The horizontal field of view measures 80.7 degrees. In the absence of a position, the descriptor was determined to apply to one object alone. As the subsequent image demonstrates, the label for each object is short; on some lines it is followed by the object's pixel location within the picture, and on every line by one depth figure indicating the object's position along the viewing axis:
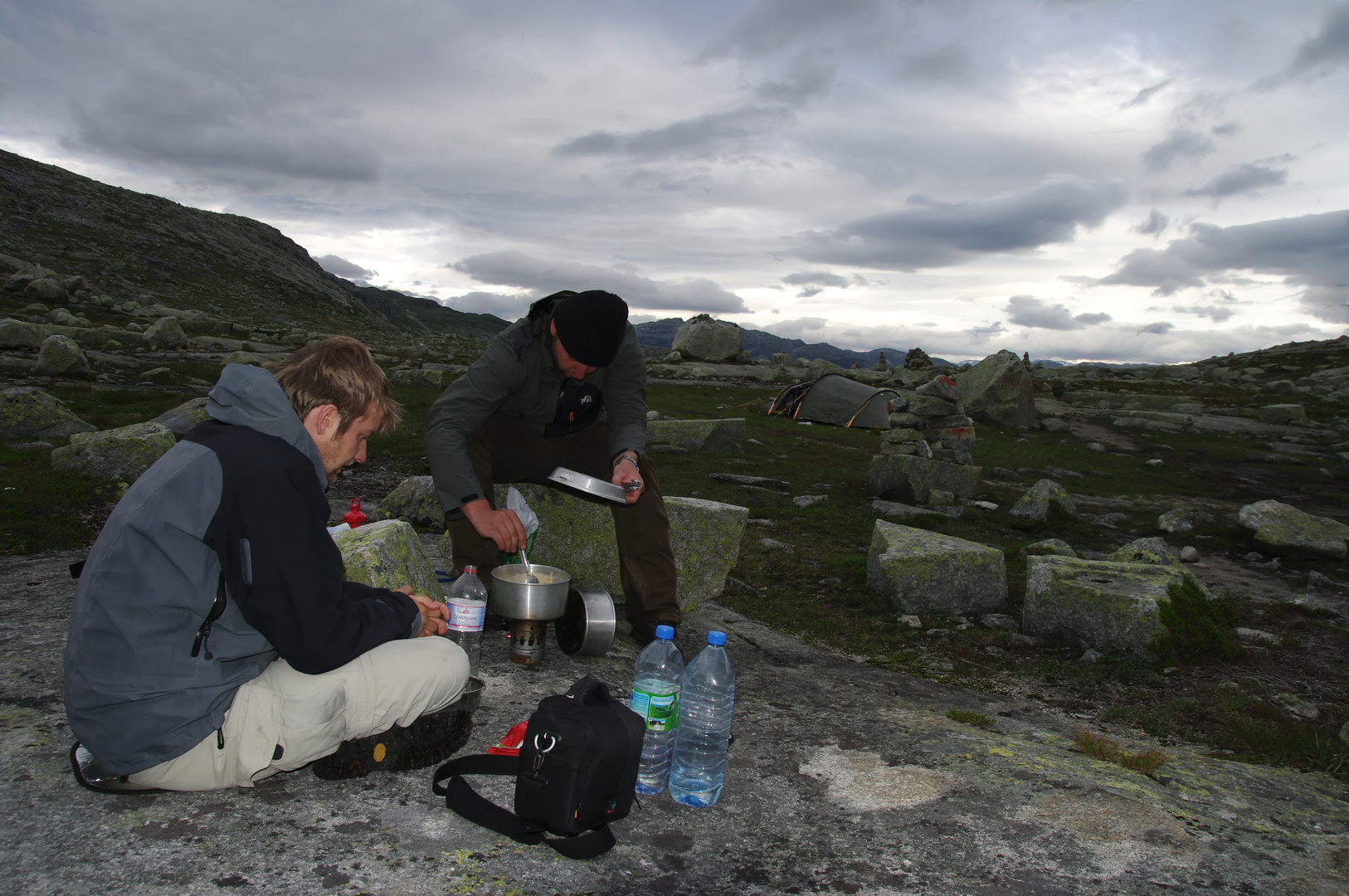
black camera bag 2.95
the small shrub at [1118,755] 4.22
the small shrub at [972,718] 4.88
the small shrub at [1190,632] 6.47
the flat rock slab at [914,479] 13.83
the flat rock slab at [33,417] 10.28
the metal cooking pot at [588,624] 5.13
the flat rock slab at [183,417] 11.44
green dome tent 26.75
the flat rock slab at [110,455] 8.52
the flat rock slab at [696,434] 17.30
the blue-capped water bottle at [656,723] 3.58
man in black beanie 5.33
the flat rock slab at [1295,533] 10.72
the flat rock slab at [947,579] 7.64
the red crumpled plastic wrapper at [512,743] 3.57
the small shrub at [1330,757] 4.65
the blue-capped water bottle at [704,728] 3.61
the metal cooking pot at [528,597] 4.79
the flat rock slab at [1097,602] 6.53
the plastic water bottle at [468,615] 4.25
